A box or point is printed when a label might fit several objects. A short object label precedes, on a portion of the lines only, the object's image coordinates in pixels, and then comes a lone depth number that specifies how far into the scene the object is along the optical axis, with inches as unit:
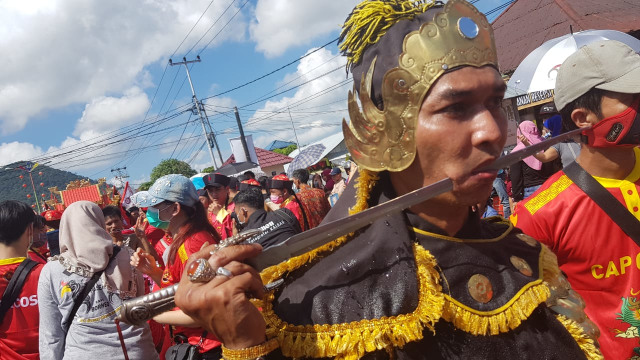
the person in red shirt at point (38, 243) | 165.5
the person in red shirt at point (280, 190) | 282.4
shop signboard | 422.6
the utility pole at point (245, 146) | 853.0
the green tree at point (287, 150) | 2652.3
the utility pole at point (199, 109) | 1245.1
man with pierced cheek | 51.9
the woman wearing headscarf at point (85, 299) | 121.8
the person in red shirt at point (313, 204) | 230.2
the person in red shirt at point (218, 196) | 272.0
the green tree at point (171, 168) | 2301.9
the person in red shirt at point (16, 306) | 135.9
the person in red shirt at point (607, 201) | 88.7
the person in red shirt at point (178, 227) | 132.0
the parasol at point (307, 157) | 627.6
